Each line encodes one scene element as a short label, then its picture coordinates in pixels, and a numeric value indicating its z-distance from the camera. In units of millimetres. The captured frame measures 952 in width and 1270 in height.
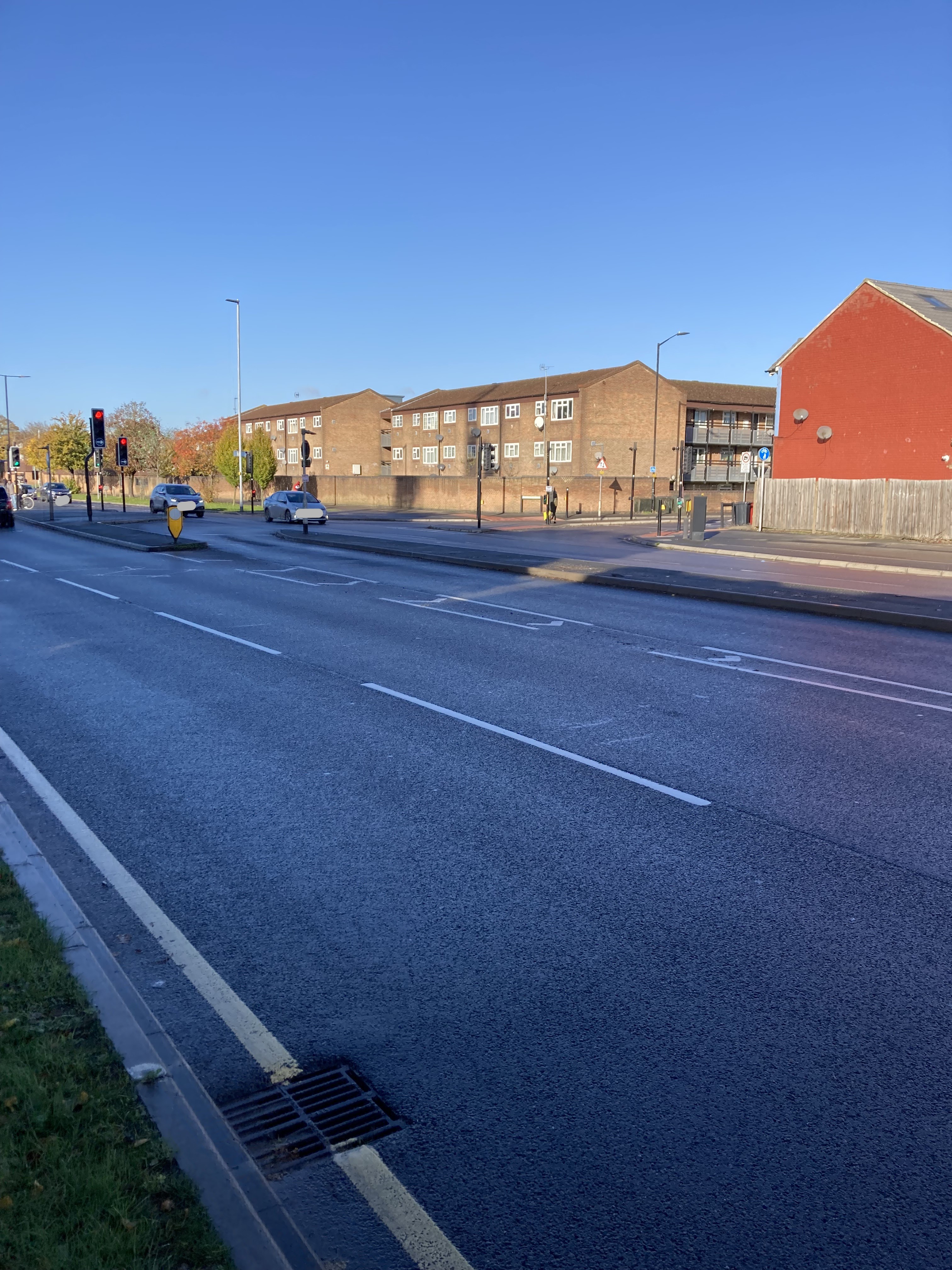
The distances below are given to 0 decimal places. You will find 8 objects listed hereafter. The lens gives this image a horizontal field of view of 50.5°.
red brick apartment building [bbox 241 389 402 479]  96688
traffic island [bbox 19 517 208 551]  27547
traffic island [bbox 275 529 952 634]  15672
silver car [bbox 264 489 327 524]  44219
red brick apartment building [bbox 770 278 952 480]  39625
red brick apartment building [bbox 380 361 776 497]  75375
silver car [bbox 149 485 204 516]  48688
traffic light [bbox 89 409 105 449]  32250
